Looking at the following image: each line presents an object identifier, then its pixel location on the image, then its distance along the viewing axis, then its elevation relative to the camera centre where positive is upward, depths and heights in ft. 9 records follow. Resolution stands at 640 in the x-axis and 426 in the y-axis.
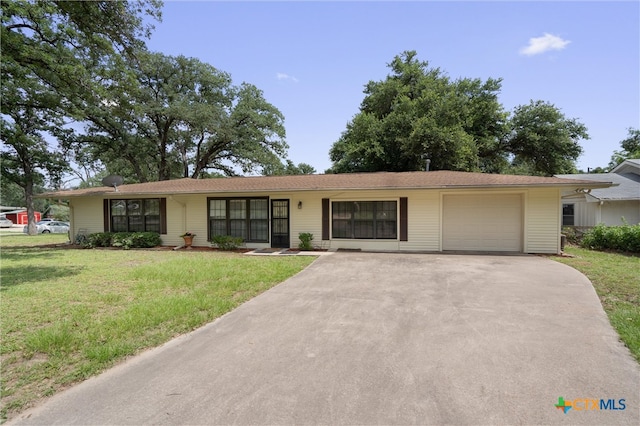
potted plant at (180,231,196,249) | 40.71 -3.98
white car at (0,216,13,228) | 127.62 -6.05
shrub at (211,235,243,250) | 38.83 -4.20
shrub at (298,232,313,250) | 37.40 -3.84
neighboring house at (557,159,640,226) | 48.29 +0.05
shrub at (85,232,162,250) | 41.22 -4.14
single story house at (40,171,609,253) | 33.35 -0.28
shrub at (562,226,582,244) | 44.07 -3.97
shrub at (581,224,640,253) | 32.89 -3.53
